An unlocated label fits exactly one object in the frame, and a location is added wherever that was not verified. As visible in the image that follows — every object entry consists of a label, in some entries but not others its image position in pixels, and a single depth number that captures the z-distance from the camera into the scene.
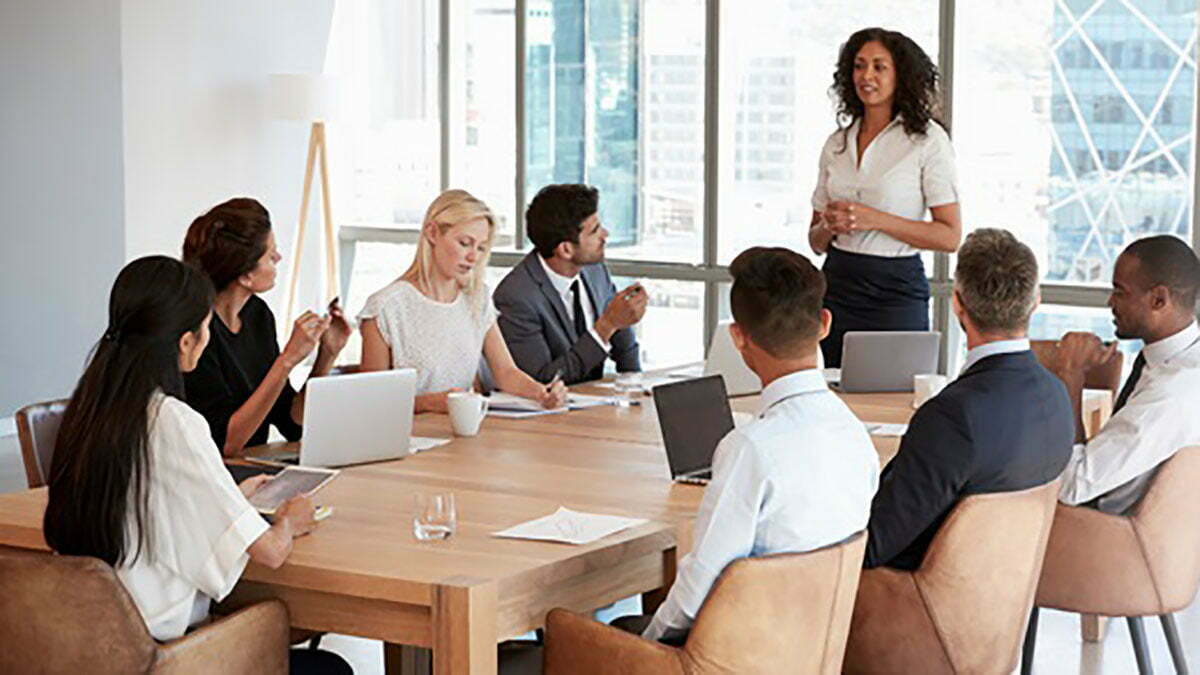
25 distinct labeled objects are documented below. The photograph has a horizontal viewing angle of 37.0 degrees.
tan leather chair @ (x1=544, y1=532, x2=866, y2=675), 2.94
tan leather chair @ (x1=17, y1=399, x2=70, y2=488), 4.14
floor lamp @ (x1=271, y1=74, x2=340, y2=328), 9.30
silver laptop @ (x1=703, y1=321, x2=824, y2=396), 5.61
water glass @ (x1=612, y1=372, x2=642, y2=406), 5.19
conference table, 3.01
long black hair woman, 3.04
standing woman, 5.90
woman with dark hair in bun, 4.34
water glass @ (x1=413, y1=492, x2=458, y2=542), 3.34
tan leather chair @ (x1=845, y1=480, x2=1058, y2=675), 3.45
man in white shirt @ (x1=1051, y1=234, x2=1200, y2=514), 4.13
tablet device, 3.55
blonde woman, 5.00
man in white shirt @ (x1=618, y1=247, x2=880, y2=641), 3.02
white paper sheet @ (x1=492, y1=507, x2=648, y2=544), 3.34
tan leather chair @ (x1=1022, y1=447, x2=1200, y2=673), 4.09
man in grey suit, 5.60
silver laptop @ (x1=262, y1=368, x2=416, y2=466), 4.04
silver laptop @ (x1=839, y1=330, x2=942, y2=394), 5.37
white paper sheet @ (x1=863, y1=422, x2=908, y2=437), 4.60
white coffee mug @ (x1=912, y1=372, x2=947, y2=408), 5.11
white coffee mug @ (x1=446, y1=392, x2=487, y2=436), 4.47
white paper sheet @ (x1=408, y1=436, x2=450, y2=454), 4.32
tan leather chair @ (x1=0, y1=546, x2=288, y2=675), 2.94
